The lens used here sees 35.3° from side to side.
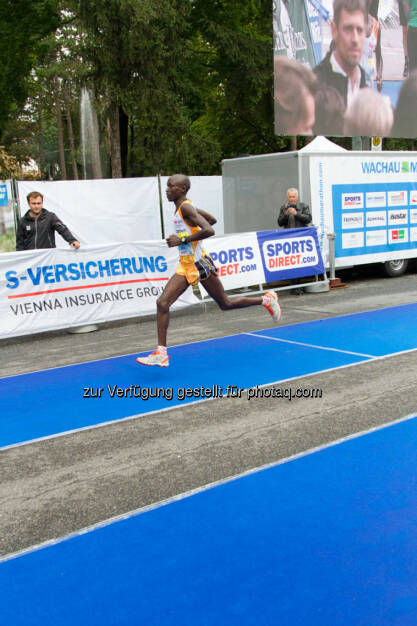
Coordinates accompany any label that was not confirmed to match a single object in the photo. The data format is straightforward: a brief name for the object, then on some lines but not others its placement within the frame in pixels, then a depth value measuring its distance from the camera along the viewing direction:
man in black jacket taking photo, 13.10
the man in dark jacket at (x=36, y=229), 10.44
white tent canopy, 14.94
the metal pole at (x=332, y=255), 13.84
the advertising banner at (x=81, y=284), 9.72
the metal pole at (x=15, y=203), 14.74
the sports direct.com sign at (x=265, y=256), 11.76
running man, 7.38
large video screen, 18.69
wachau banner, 14.08
